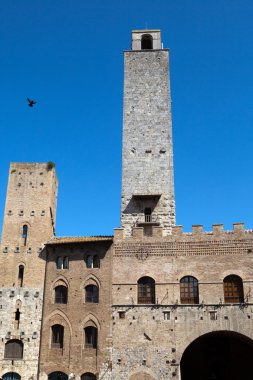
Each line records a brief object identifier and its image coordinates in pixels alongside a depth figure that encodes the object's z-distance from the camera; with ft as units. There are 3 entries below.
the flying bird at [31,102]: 85.68
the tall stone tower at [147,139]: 102.37
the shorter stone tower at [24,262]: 90.22
